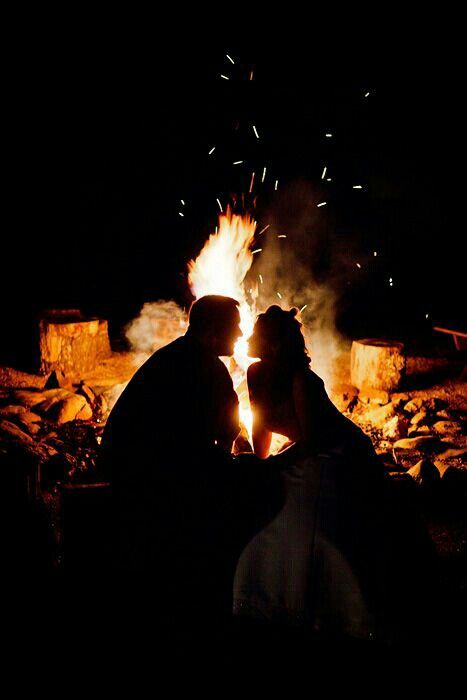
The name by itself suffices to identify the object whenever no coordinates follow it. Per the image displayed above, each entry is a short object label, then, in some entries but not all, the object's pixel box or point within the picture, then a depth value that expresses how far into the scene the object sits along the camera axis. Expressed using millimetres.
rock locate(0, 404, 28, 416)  6819
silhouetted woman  3002
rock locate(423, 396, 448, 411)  7523
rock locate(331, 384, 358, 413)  7676
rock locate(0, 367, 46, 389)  8211
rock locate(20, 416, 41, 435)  6445
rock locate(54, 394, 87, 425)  6891
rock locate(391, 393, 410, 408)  7619
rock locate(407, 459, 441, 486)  5096
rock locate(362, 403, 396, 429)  7081
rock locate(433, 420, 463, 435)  6788
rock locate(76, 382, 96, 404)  7469
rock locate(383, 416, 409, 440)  6703
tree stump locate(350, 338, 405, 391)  8141
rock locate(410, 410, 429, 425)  7047
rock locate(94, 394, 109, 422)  7160
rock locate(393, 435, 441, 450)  6285
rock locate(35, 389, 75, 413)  7133
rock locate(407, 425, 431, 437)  6727
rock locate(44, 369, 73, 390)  8062
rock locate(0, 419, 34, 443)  5867
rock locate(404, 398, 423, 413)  7488
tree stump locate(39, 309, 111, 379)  8484
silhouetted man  3211
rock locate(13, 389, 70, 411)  7316
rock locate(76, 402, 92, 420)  7055
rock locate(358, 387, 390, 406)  7914
